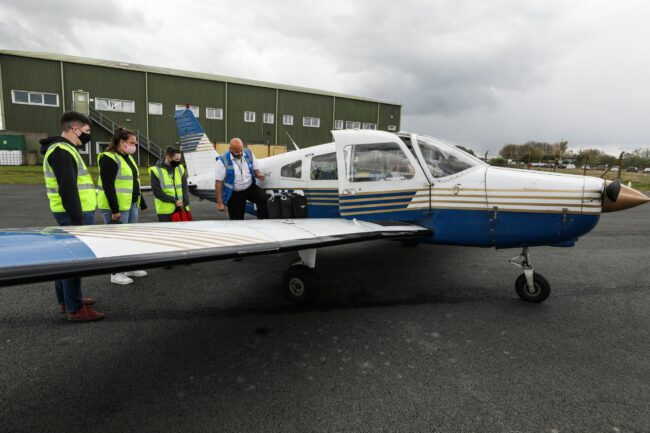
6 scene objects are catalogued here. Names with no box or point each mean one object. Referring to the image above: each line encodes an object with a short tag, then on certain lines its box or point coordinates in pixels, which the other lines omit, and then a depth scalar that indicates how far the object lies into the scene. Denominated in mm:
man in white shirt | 5953
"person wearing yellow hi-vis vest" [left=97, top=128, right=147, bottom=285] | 4516
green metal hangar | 26891
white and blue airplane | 3014
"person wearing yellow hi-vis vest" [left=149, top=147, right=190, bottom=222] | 5387
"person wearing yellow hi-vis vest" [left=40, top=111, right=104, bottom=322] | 3326
